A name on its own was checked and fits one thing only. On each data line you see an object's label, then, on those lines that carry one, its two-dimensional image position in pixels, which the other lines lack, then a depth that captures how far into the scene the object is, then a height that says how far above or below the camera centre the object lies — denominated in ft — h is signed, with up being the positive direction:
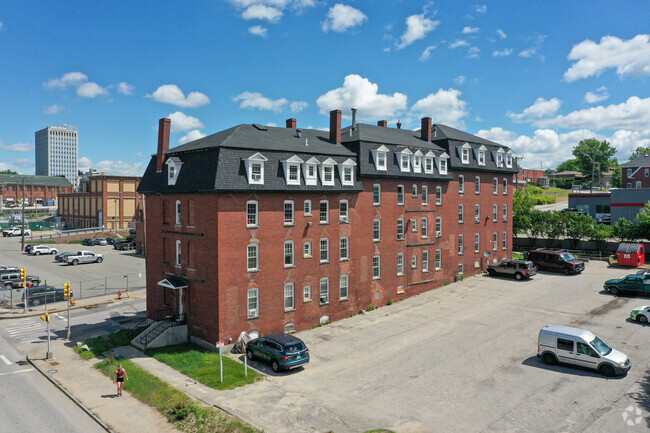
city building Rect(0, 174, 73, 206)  566.77 +23.30
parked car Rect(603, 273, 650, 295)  124.57 -23.22
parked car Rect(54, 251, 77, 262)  218.18 -25.36
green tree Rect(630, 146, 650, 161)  429.63 +51.14
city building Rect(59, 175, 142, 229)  316.40 +3.15
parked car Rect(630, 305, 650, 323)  102.01 -25.84
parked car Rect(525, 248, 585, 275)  154.40 -20.69
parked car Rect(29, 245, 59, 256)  245.04 -24.62
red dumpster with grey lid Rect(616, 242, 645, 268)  158.92 -18.69
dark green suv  82.99 -28.33
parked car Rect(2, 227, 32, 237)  334.85 -19.75
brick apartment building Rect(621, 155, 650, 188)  291.58 +20.50
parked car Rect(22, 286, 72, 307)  140.15 -28.85
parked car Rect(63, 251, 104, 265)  214.90 -25.93
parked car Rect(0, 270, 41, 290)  158.71 -27.34
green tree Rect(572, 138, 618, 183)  449.06 +52.22
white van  75.36 -26.33
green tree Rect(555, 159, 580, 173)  622.05 +56.23
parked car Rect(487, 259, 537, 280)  150.82 -22.73
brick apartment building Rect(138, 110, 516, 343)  96.89 -4.74
